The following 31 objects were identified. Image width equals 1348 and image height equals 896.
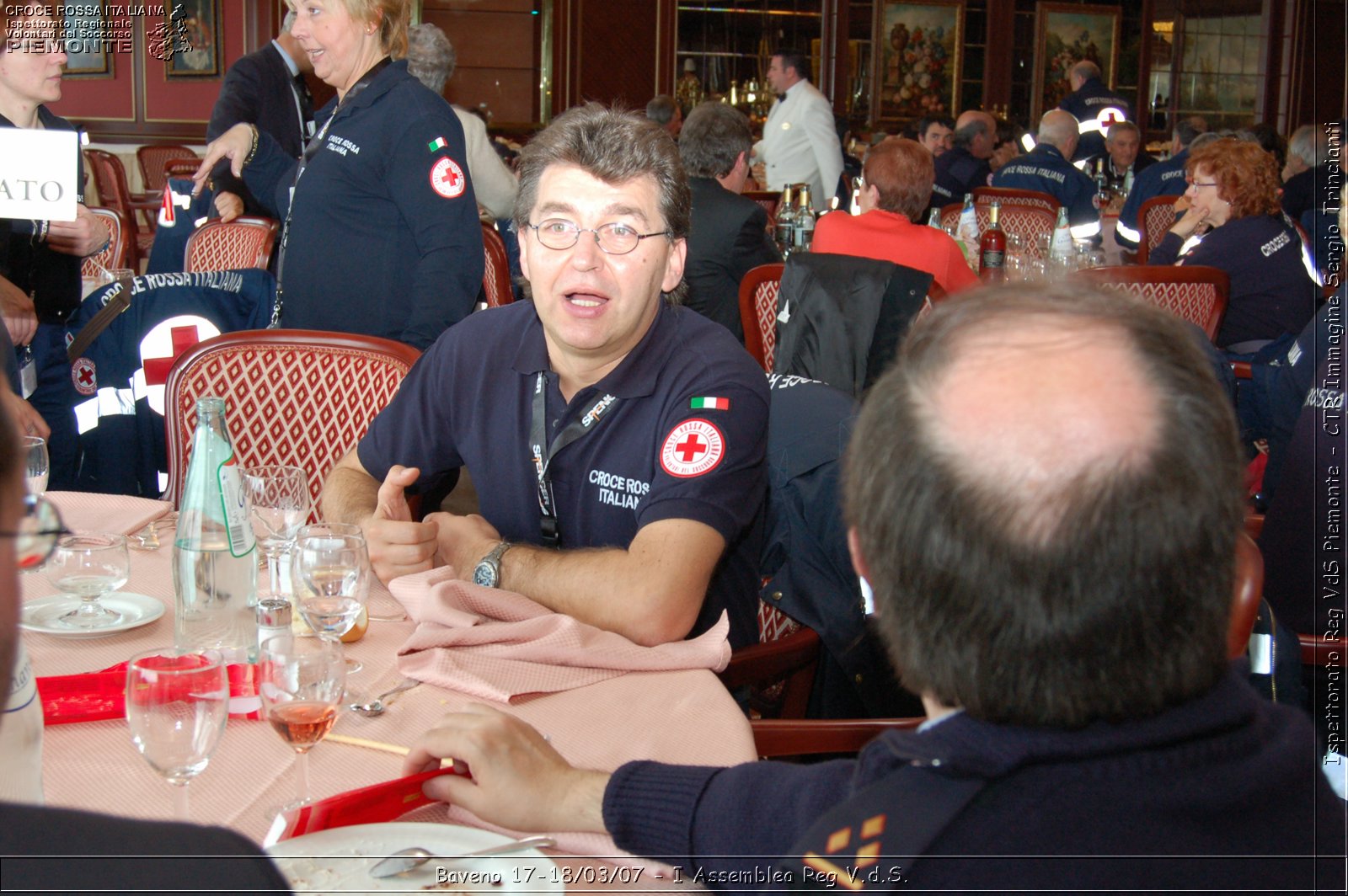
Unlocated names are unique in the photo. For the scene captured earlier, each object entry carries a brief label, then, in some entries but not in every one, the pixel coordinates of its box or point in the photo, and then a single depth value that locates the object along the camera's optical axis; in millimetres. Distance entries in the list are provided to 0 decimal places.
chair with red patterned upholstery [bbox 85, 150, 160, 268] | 8891
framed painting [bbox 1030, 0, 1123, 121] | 14445
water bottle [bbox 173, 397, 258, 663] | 1550
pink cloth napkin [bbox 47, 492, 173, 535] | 1901
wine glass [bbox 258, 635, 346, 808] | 1188
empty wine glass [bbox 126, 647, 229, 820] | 1104
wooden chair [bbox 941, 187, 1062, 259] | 6773
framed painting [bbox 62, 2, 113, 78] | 10218
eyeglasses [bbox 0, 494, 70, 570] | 594
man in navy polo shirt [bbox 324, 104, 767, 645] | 1786
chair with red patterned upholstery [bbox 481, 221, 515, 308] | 4773
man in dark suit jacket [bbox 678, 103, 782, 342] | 4609
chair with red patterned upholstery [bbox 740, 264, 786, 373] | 4102
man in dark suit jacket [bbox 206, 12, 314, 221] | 5156
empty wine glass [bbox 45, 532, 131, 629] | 1601
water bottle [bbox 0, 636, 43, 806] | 945
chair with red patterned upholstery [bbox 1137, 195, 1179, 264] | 6993
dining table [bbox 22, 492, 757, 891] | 1182
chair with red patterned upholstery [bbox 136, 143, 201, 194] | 10344
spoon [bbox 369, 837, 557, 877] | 1074
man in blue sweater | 808
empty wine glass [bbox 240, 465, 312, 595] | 1810
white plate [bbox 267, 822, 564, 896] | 1064
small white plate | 1535
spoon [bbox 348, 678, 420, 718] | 1370
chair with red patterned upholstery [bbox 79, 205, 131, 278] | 5352
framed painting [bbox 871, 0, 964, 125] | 13961
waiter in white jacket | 8672
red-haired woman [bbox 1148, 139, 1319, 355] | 4750
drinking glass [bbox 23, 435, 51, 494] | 1846
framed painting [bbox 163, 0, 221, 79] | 10680
